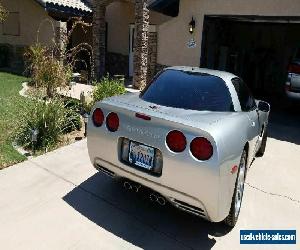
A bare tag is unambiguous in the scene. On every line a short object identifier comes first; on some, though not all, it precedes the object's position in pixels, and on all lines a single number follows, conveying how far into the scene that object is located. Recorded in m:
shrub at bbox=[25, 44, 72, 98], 9.78
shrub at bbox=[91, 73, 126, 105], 8.45
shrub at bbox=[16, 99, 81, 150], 6.39
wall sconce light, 10.99
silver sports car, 3.46
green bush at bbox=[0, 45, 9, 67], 16.81
